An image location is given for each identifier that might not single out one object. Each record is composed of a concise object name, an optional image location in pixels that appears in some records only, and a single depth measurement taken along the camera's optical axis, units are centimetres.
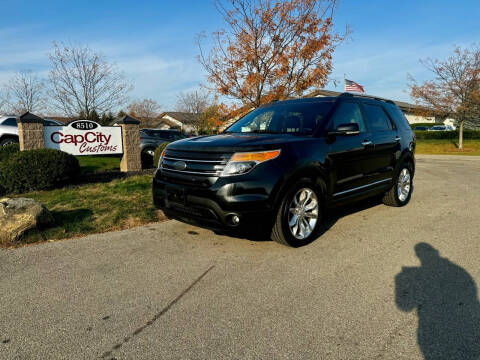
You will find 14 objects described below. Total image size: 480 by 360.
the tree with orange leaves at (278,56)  1130
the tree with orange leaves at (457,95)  2239
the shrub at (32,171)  722
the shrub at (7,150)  912
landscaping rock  436
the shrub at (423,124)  5056
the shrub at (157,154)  1038
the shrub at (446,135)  3331
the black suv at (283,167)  362
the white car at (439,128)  4631
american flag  1567
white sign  909
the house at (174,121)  5496
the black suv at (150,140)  1245
